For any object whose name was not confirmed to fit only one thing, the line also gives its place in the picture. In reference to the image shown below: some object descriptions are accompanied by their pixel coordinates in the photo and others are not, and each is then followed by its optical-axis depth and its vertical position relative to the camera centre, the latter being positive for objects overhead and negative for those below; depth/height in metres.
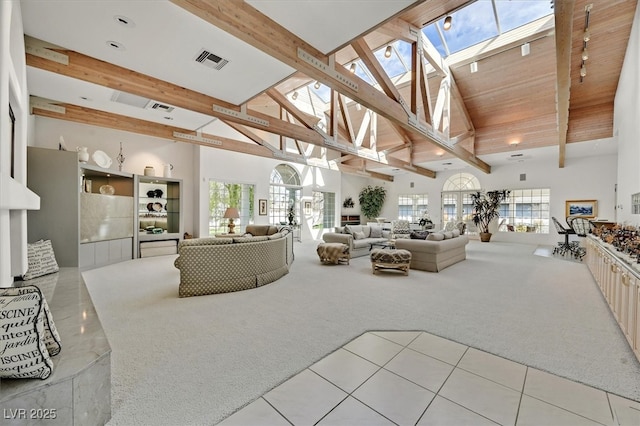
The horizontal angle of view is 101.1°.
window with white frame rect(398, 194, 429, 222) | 13.05 +0.24
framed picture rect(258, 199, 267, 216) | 9.21 +0.08
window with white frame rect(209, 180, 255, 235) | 8.35 +0.22
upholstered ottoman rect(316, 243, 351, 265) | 5.85 -0.96
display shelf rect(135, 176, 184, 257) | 6.82 -0.08
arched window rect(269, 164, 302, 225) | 9.91 +0.59
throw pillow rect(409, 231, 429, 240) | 5.88 -0.55
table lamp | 6.91 -0.13
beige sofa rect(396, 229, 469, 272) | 5.25 -0.81
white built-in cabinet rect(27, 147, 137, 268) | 4.55 -0.05
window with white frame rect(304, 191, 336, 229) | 11.26 -0.01
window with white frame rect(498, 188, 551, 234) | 10.12 +0.03
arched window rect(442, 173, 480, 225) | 11.74 +0.69
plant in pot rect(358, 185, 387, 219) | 13.84 +0.50
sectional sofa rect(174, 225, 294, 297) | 3.72 -0.83
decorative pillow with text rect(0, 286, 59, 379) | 1.24 -0.63
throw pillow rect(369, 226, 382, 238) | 8.06 -0.67
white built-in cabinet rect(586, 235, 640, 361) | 2.21 -0.78
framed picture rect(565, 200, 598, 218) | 9.04 +0.16
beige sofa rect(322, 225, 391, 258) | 6.86 -0.76
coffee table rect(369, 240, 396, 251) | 6.77 -0.97
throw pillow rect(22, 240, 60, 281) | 3.48 -0.74
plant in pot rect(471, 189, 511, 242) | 10.69 +0.14
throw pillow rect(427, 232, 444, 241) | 5.53 -0.55
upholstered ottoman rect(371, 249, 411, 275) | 4.96 -0.93
